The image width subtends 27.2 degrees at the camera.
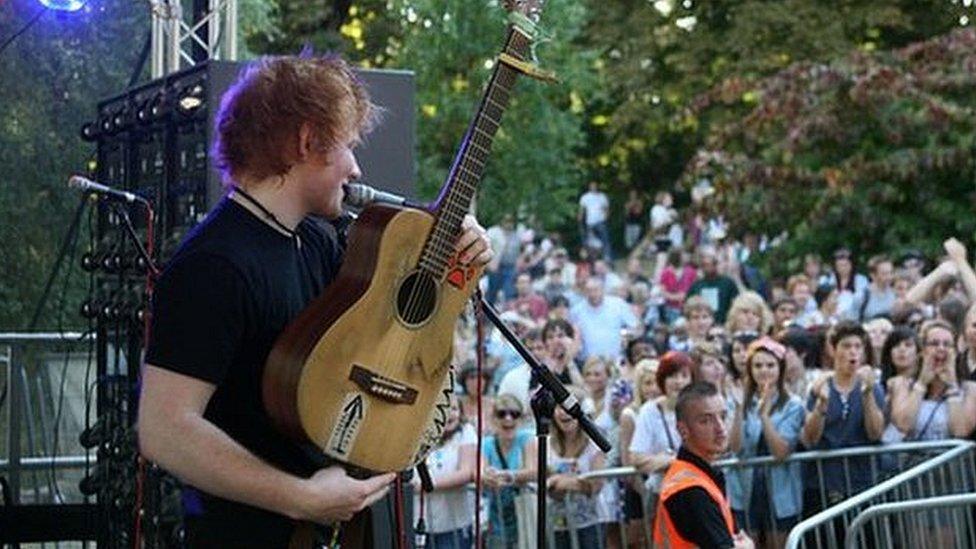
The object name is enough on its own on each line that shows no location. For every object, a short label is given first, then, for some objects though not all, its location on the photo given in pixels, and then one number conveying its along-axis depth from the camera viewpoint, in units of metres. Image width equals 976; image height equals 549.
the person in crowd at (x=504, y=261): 23.58
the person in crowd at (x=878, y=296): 15.79
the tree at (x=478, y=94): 19.61
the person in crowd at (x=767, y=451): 9.87
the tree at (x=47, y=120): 9.85
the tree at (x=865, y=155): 19.97
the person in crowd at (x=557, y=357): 11.84
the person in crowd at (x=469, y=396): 10.88
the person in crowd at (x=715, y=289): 18.27
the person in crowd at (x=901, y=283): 15.25
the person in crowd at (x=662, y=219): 28.31
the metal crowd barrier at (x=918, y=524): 7.69
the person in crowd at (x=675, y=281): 20.72
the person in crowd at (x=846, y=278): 17.98
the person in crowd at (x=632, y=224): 32.03
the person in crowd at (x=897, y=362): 10.18
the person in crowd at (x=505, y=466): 9.74
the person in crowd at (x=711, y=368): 10.03
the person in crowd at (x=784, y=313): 14.12
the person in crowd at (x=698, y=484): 7.36
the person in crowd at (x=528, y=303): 18.36
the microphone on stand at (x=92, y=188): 7.11
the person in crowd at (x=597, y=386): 11.11
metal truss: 8.70
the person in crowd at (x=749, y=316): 13.02
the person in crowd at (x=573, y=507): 9.59
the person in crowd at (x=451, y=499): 9.78
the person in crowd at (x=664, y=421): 9.90
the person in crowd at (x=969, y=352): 10.24
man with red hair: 3.94
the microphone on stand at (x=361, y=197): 4.59
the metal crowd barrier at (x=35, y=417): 9.64
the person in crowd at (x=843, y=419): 9.90
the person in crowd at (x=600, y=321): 15.98
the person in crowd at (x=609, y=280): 20.38
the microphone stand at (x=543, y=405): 5.32
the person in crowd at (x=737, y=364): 10.55
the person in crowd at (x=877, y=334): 11.49
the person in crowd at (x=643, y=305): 18.89
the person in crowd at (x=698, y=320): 13.45
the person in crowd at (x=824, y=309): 14.59
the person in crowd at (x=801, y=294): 15.86
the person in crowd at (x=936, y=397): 9.96
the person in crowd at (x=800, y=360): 10.63
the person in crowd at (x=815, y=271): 19.05
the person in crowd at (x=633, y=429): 9.67
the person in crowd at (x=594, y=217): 30.77
